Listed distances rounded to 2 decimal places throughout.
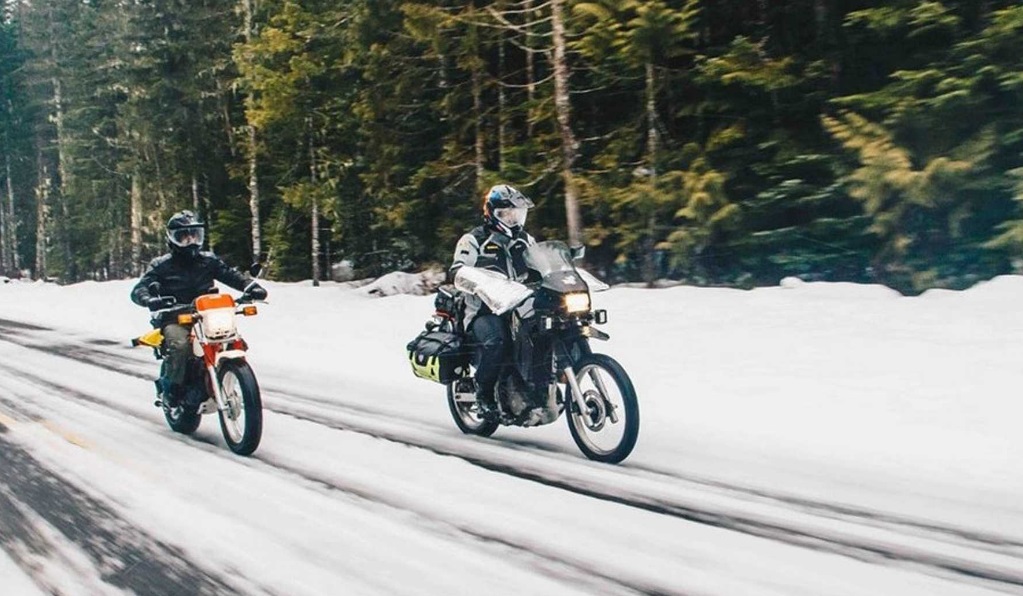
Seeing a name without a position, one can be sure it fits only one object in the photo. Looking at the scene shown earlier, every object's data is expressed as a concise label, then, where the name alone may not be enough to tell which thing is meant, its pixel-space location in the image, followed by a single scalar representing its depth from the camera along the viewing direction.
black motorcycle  6.20
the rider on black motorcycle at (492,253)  6.93
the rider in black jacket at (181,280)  7.60
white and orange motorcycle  6.84
